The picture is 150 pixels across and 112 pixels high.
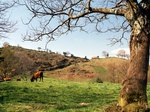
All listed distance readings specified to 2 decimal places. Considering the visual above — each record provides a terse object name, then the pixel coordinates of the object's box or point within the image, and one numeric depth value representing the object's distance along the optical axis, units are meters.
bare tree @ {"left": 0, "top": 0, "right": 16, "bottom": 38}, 23.25
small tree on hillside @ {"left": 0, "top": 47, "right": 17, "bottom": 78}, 68.11
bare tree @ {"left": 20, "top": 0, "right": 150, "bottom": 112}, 9.96
